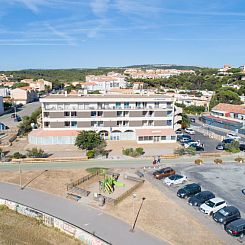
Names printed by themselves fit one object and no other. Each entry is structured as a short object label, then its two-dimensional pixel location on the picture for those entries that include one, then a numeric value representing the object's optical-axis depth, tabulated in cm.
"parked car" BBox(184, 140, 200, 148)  5303
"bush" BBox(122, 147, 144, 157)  4719
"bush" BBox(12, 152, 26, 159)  4472
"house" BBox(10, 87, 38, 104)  11669
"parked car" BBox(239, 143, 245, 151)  5166
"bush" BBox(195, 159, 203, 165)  4391
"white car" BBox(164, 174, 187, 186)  3556
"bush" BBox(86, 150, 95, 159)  4560
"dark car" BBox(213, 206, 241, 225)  2630
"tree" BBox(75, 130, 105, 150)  4762
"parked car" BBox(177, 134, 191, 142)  5832
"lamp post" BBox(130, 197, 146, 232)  2477
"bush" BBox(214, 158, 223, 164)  4406
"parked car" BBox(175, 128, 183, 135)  6231
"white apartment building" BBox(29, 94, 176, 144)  5628
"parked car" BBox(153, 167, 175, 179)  3750
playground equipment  3297
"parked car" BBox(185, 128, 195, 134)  6500
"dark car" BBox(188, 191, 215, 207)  2988
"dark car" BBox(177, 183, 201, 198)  3191
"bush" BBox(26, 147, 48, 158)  4537
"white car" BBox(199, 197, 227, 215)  2825
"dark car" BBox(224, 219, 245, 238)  2419
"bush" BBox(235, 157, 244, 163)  4494
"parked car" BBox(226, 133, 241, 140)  5928
